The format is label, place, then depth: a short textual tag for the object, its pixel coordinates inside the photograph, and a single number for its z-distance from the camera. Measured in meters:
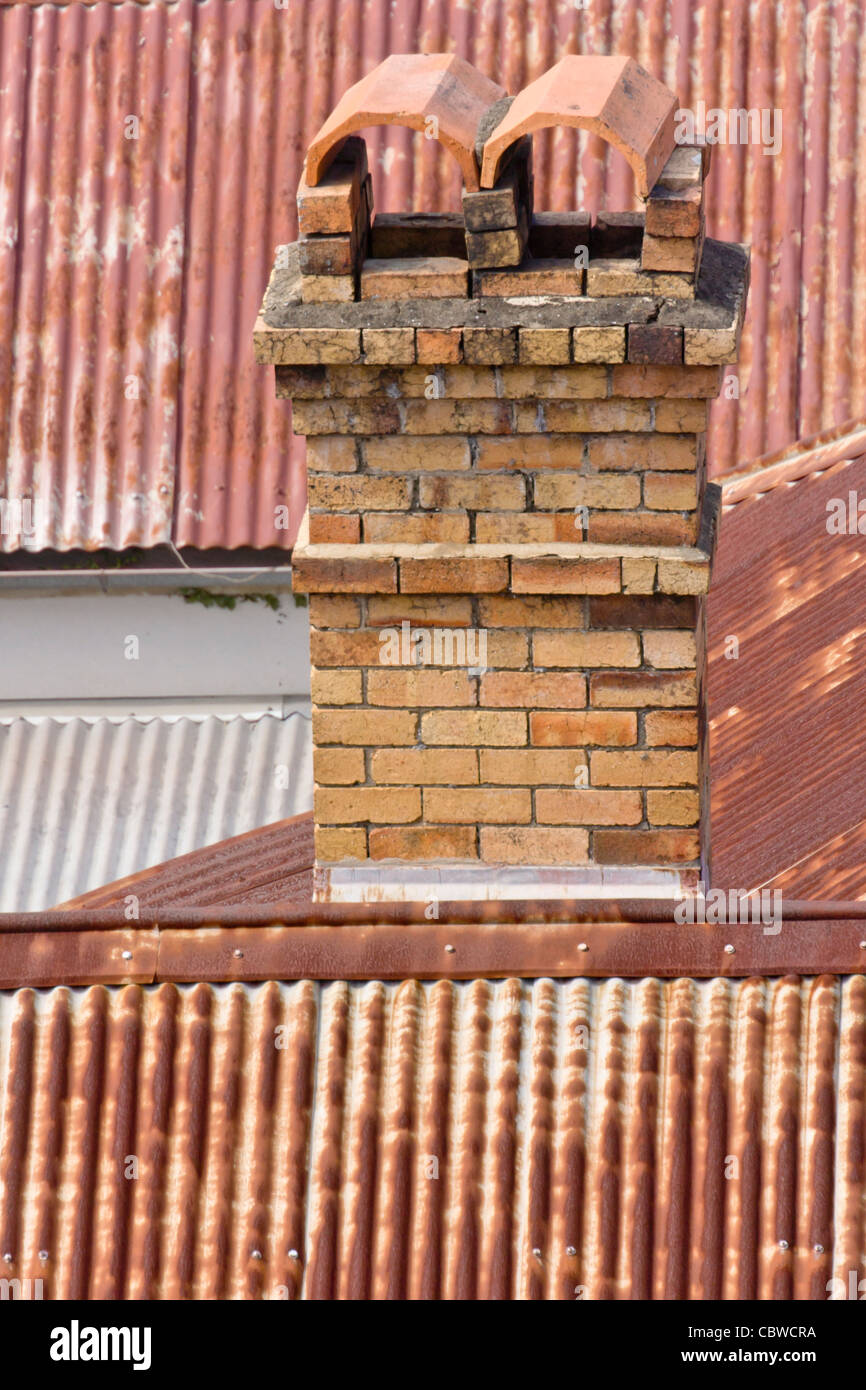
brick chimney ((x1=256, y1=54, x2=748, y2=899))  8.07
